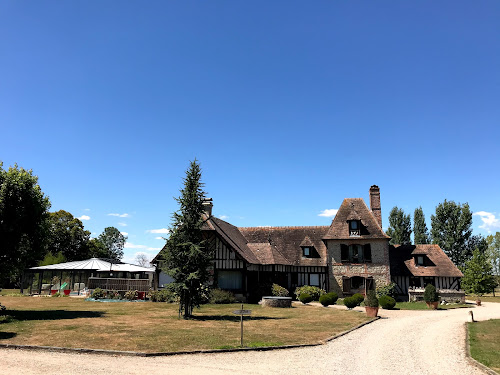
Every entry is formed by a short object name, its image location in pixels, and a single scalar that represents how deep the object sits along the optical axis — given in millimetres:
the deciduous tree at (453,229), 56719
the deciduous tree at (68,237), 57000
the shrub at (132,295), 28562
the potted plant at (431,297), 25500
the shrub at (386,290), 30375
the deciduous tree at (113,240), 96125
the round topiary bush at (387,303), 24734
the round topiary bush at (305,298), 28025
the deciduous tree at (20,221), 17172
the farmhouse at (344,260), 30875
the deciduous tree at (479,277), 34219
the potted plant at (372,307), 20078
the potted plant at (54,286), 33000
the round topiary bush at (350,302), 23477
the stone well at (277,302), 25281
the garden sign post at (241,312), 11297
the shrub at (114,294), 29109
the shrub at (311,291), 30344
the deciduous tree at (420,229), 61562
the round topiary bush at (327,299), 26062
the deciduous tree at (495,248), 72050
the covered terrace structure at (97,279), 29734
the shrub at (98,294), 28734
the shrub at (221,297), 26100
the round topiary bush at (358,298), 23908
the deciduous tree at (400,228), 61500
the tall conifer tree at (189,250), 18734
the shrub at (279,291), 28703
